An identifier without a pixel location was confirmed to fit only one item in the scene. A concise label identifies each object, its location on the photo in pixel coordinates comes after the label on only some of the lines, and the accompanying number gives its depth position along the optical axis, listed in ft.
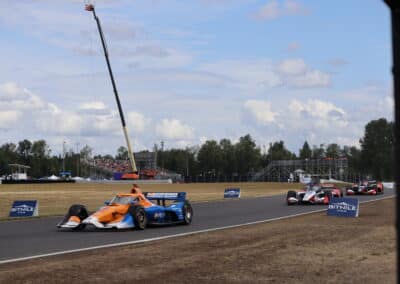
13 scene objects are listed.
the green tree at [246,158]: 606.14
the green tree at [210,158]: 604.08
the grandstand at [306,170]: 460.55
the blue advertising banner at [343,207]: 81.20
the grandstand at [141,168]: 461.12
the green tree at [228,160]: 604.08
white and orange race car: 64.44
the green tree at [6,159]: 606.14
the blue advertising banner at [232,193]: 165.17
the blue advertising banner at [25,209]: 89.81
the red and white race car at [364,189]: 165.17
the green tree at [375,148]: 462.60
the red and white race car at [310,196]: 116.26
